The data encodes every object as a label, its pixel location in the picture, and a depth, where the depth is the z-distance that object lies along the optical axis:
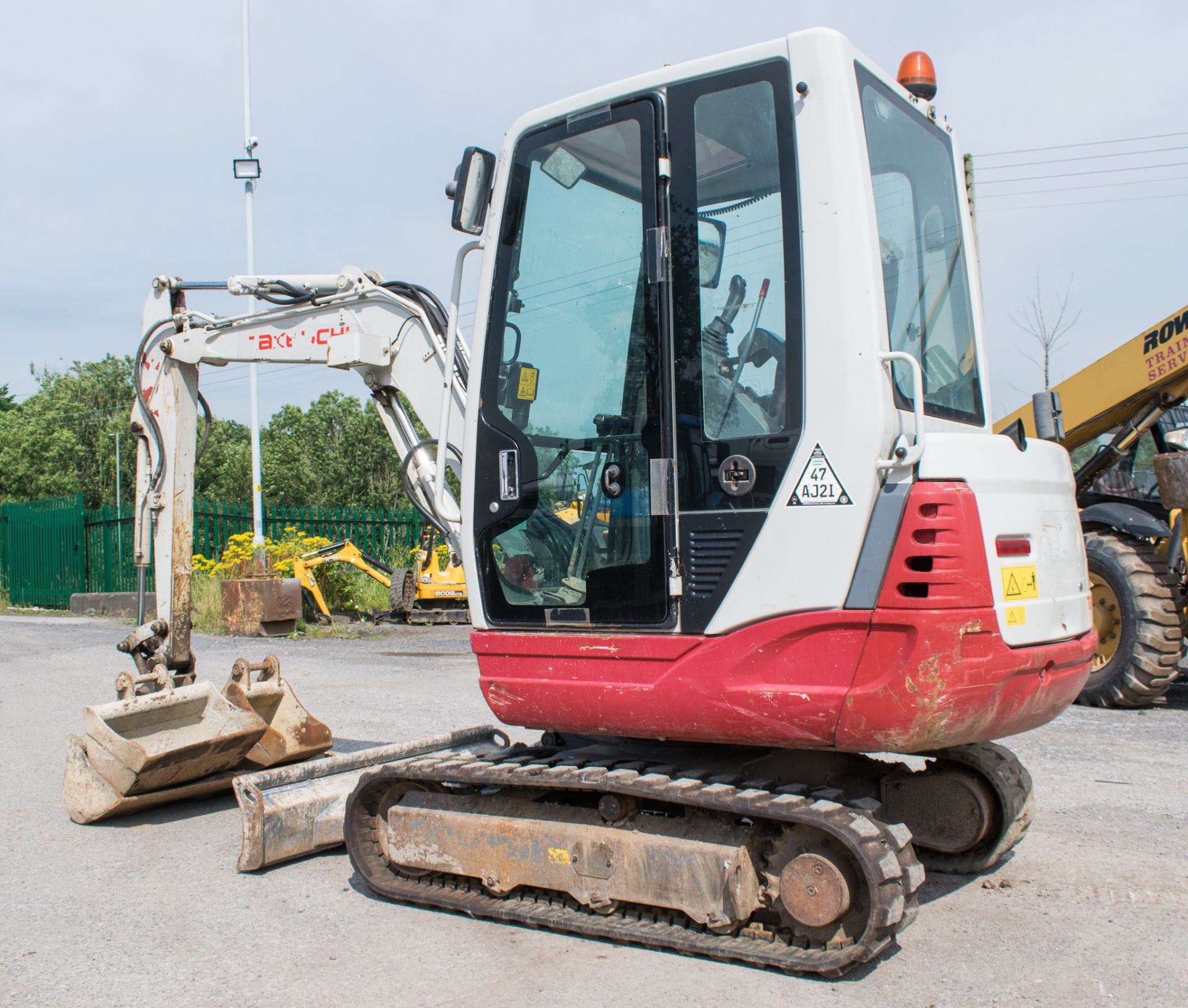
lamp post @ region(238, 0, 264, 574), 17.44
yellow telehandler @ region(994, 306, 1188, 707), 7.61
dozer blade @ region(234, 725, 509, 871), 4.43
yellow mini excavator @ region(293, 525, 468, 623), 15.41
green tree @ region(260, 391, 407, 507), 46.97
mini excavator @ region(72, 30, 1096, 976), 3.26
